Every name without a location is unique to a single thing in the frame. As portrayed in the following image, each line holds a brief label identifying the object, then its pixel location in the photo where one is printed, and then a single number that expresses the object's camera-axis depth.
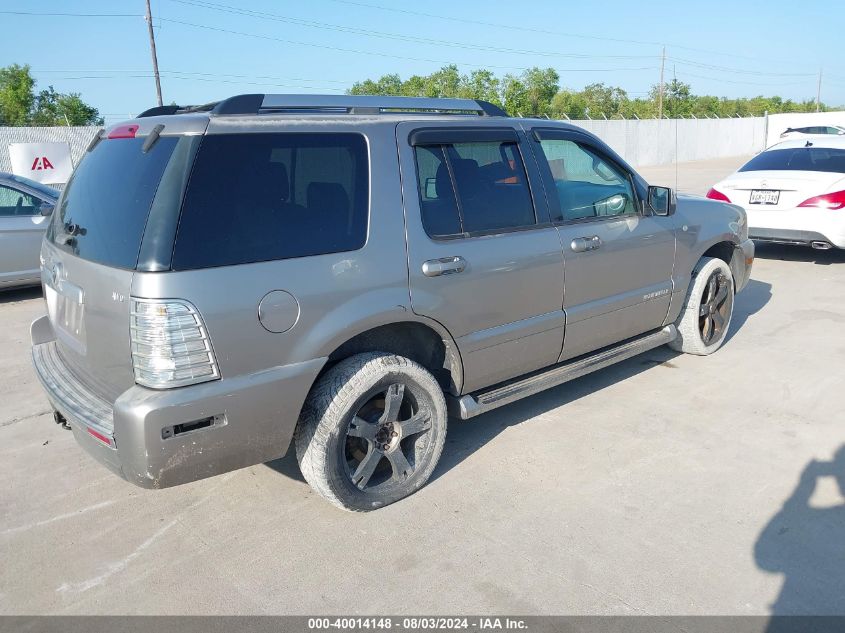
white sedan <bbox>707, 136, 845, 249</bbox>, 8.48
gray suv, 2.93
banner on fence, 15.19
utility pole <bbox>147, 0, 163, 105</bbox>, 28.83
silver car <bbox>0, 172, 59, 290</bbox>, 8.28
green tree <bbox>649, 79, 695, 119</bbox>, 55.55
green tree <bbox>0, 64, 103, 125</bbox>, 39.34
